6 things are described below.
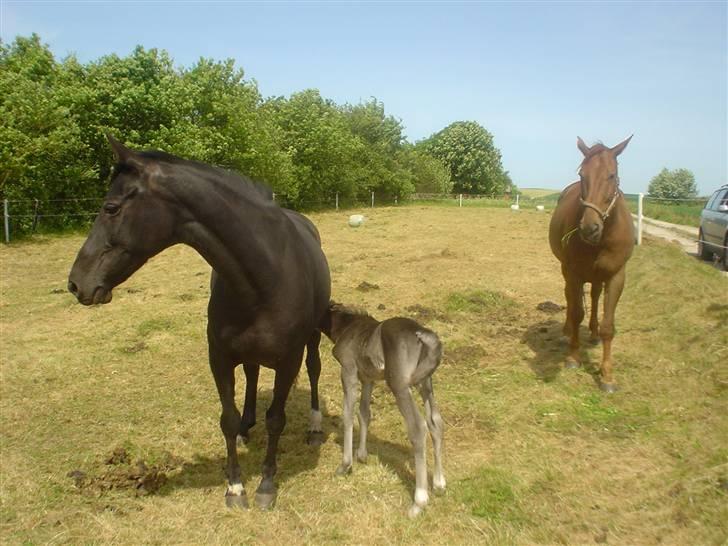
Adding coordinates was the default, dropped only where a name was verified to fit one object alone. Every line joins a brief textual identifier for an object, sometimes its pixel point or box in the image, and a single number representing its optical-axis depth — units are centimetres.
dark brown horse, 329
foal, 398
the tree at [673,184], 6134
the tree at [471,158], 7081
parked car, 1370
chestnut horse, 579
